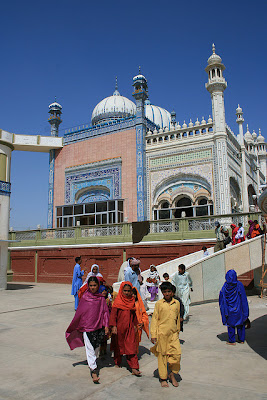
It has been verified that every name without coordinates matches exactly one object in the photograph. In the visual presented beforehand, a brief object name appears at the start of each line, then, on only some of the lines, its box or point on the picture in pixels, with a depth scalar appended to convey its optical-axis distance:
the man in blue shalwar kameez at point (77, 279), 8.73
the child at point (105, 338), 4.62
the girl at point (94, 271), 6.68
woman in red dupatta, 4.17
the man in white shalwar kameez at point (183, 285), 7.26
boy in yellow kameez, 3.85
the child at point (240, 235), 11.49
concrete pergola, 13.72
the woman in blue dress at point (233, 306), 5.47
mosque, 17.95
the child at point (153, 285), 8.94
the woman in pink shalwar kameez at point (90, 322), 4.20
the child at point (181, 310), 4.88
